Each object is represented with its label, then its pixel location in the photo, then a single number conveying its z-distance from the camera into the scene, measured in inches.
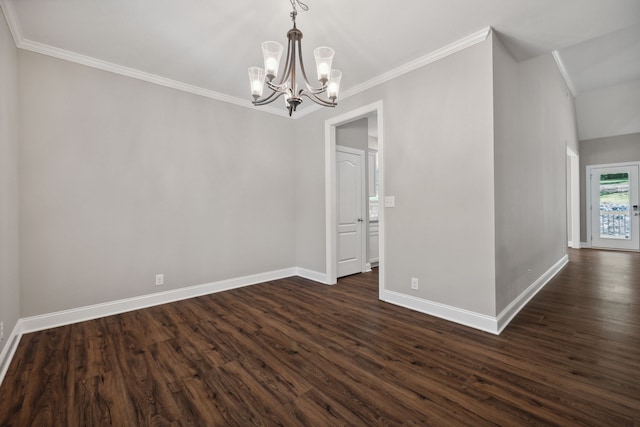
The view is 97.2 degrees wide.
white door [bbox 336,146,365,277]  182.4
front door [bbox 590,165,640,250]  269.1
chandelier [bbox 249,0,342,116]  77.3
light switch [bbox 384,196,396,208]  134.8
